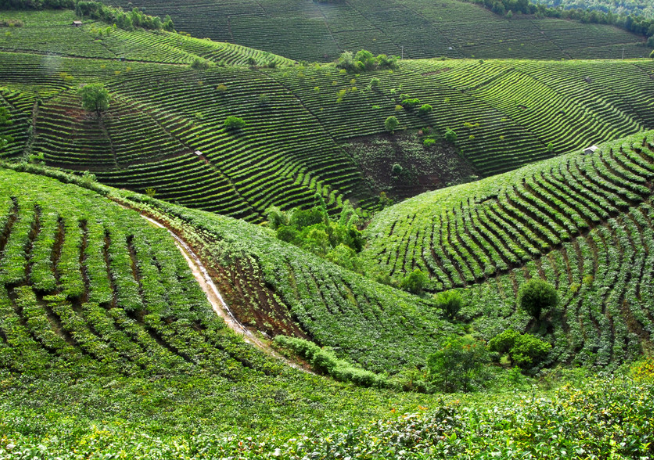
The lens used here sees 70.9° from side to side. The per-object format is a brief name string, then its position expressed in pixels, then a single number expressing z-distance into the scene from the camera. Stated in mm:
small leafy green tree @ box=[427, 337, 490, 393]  23938
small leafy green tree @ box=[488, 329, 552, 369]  29469
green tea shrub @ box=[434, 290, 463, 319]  35781
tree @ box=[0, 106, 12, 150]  59781
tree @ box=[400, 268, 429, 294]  40281
